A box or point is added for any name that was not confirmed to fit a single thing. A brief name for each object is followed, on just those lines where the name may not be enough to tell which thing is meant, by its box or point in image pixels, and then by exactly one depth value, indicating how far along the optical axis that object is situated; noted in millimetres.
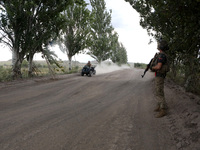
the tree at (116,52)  34125
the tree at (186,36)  4287
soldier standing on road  4242
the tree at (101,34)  32125
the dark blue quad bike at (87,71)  15770
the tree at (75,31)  22000
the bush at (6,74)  10770
